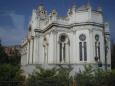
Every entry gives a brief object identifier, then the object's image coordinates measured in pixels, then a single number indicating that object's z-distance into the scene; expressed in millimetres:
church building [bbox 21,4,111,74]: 30320
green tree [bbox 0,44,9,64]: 48625
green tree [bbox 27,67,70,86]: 18047
